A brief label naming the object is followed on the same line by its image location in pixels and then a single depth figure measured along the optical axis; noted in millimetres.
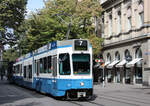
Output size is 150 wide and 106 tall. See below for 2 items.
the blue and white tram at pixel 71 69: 15461
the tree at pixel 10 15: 32188
